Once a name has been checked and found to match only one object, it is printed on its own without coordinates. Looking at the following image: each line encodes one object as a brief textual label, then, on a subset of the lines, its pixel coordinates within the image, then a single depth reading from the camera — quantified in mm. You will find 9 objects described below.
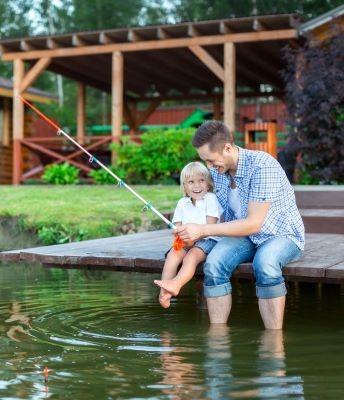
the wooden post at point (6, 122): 21008
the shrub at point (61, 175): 15134
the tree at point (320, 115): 11680
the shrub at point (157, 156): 13969
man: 4469
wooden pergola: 14062
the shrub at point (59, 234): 8641
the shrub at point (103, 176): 14445
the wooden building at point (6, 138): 20906
